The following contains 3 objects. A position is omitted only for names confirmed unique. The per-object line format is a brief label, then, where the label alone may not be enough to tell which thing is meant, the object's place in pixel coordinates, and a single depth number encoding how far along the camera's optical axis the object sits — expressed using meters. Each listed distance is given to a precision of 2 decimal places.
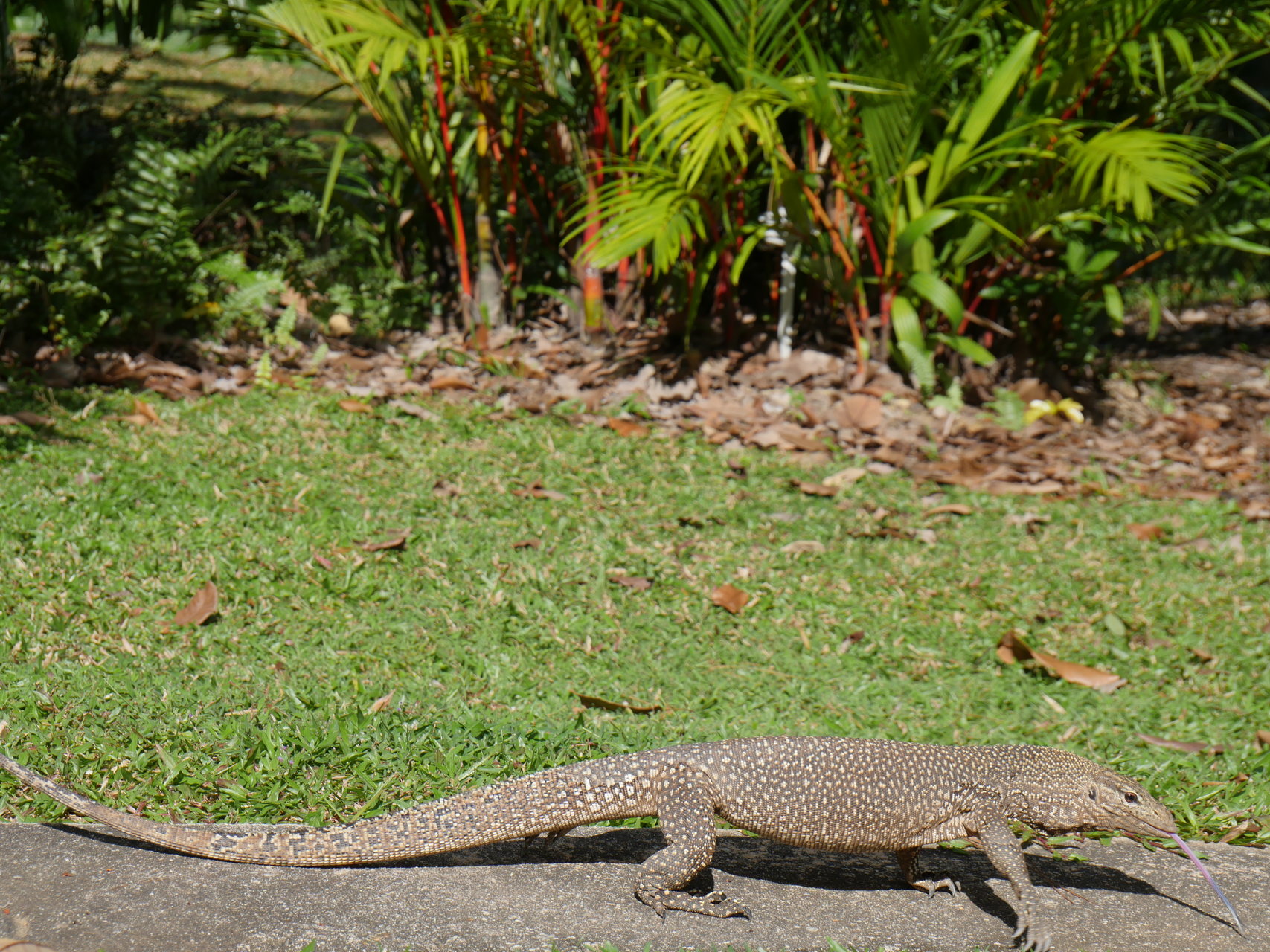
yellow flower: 7.63
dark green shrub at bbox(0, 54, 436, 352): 6.52
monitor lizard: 2.99
